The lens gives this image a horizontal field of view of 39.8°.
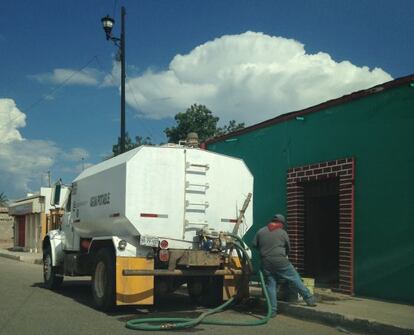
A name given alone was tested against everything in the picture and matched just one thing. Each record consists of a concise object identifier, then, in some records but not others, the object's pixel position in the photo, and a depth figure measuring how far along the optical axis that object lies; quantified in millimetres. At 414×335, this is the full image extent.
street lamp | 17406
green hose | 8242
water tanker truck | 9609
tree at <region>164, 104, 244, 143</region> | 38250
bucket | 10441
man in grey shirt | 9695
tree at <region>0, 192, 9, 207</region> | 79831
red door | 38112
